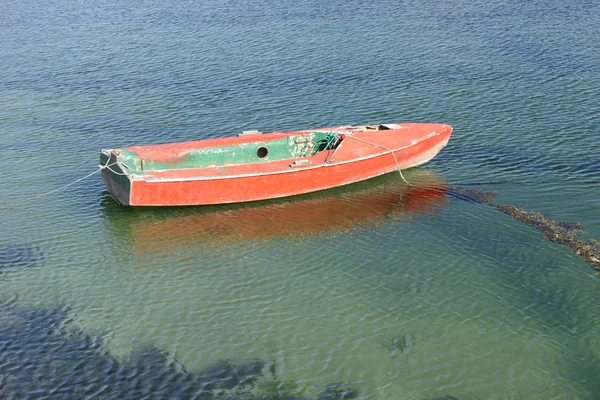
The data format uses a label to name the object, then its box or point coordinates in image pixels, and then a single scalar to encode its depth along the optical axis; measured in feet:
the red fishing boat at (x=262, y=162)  57.98
